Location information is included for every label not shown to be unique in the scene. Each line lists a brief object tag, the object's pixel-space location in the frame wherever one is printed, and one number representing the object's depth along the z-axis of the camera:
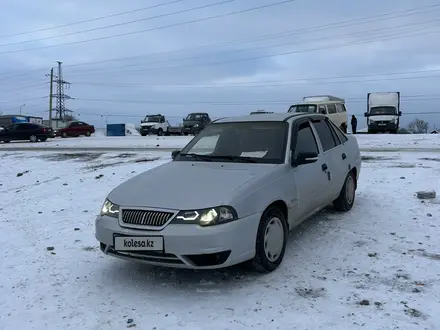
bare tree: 94.38
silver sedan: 3.79
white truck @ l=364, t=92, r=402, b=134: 30.59
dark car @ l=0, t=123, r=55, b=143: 30.75
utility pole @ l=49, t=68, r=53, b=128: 68.06
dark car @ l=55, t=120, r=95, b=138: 41.47
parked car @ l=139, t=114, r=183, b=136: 37.62
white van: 23.75
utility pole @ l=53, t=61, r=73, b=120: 77.25
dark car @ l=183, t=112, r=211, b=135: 35.22
